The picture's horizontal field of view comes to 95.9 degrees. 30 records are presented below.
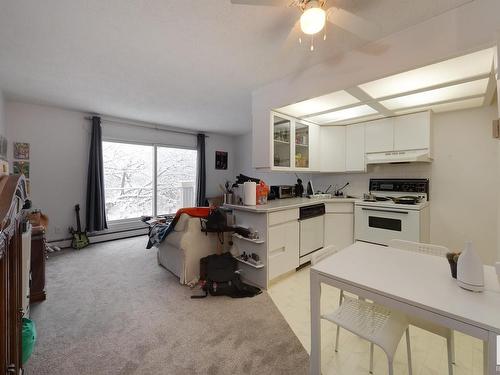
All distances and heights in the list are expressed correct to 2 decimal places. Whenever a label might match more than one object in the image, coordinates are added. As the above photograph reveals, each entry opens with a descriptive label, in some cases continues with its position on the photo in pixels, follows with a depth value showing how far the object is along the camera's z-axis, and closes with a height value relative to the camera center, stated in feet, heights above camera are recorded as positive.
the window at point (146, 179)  14.23 +0.61
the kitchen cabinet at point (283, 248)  8.00 -2.24
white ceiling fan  4.09 +3.79
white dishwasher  9.30 -1.80
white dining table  2.60 -1.43
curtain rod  13.50 +4.18
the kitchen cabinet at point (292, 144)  9.50 +2.04
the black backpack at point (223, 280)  7.59 -3.15
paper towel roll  8.74 -0.19
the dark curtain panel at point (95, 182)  12.77 +0.32
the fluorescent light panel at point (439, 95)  6.97 +3.20
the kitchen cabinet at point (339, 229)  10.51 -1.90
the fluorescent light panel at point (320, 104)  7.80 +3.23
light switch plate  4.17 +1.12
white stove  8.71 -1.02
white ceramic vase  3.07 -1.14
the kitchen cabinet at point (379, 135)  9.93 +2.41
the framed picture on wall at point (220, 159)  19.22 +2.46
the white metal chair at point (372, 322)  3.45 -2.30
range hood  8.91 +1.34
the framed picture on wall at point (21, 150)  11.05 +1.83
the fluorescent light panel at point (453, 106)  8.13 +3.19
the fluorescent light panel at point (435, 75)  5.47 +3.17
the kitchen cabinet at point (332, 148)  11.39 +2.05
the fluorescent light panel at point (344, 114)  9.17 +3.27
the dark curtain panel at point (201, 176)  17.65 +0.94
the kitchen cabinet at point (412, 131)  9.11 +2.39
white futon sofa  8.16 -2.17
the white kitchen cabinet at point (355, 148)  10.77 +1.96
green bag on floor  4.12 -2.83
